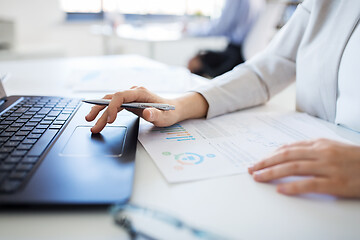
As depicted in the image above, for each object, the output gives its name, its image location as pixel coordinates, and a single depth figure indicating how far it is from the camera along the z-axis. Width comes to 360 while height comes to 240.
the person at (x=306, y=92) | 0.37
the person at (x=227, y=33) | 2.71
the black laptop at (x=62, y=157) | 0.32
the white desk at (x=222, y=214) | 0.30
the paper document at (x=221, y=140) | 0.42
